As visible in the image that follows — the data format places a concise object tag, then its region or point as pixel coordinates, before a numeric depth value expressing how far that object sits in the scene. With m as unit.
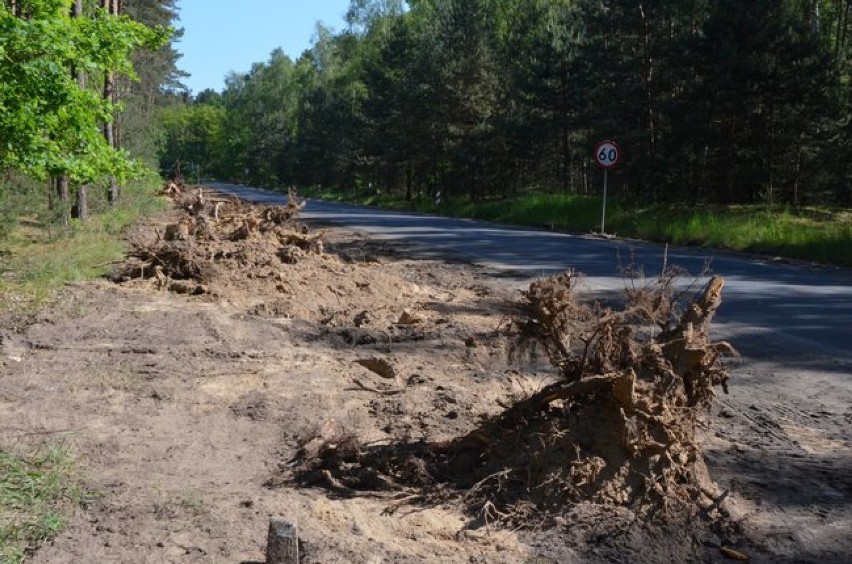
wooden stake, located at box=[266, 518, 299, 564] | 3.45
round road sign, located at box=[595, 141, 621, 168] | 23.97
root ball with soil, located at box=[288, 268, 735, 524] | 4.22
